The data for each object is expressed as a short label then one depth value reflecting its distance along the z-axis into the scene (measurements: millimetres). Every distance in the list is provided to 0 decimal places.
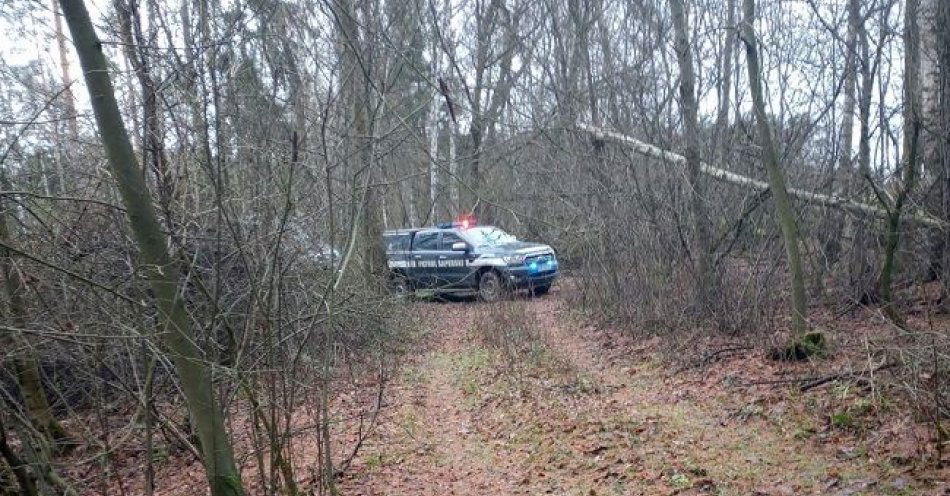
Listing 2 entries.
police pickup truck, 14367
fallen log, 7767
